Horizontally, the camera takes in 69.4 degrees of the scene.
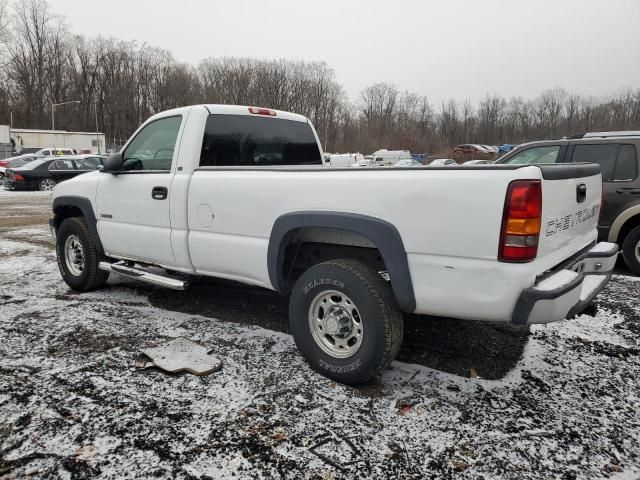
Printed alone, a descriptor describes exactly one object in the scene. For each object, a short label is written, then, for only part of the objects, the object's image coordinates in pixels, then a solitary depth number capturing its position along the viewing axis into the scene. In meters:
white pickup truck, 2.55
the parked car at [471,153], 61.31
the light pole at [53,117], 62.56
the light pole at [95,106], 74.74
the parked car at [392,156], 51.44
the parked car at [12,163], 24.73
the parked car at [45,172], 19.97
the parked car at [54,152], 31.78
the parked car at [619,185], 6.26
